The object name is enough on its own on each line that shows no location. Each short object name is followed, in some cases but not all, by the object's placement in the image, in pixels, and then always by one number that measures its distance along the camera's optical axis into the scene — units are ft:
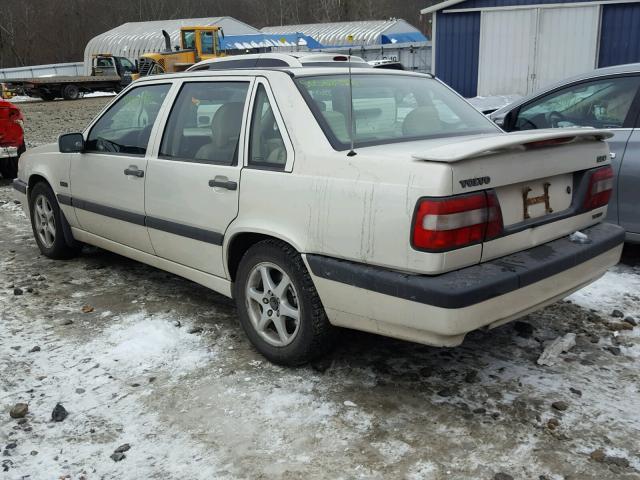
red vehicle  32.71
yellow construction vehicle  100.94
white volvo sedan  9.46
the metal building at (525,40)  47.96
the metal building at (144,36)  165.17
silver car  16.20
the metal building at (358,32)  151.84
